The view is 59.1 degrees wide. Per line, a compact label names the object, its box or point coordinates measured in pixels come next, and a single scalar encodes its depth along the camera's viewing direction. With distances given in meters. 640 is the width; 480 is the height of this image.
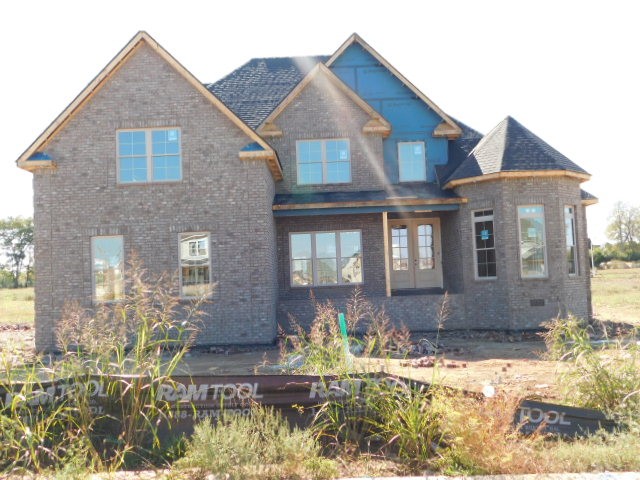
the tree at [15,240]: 75.56
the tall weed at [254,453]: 5.04
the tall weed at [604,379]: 6.10
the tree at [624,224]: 88.81
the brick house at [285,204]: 14.94
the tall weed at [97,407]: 5.62
